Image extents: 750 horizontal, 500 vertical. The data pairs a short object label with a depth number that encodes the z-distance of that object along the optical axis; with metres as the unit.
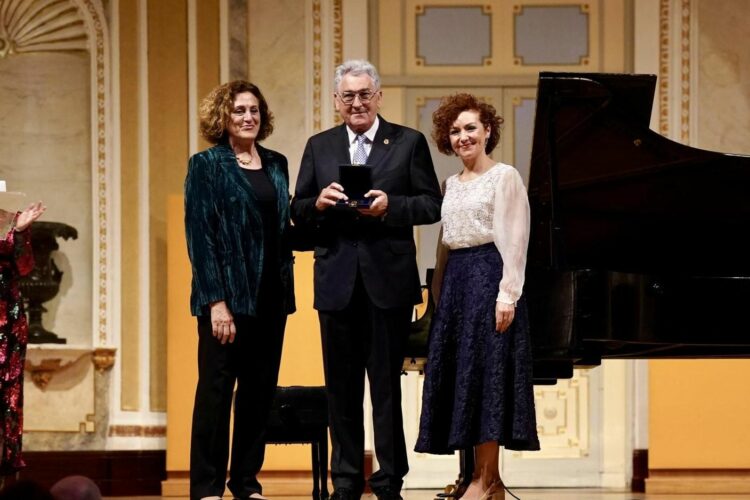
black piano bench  9.84
